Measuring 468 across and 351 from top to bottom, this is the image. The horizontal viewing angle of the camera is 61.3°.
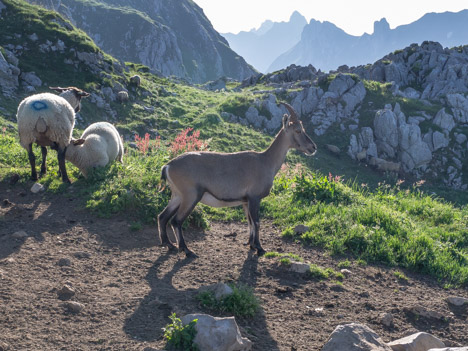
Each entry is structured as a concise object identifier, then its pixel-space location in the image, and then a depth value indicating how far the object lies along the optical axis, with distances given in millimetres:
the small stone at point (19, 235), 7013
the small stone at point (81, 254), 6734
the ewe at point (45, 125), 9688
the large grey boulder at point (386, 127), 29984
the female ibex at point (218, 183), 7207
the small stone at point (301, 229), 8867
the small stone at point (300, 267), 6957
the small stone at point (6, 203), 8516
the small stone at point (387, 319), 5547
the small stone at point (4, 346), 3964
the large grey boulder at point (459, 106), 33094
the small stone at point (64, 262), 6273
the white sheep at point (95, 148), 10633
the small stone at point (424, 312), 5922
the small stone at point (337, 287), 6531
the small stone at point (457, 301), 6410
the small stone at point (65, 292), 5250
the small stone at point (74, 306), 4895
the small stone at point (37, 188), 9511
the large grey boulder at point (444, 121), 31625
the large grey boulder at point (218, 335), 4176
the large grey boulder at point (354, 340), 4312
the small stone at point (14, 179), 9758
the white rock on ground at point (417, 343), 4551
